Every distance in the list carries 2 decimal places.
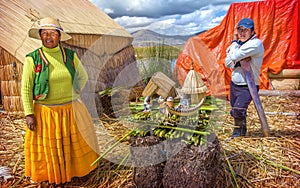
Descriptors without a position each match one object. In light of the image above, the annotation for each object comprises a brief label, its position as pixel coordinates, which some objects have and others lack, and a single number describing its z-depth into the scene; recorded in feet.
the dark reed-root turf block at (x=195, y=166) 7.46
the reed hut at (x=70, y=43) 17.31
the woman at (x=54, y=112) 8.17
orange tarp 22.91
